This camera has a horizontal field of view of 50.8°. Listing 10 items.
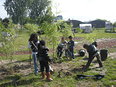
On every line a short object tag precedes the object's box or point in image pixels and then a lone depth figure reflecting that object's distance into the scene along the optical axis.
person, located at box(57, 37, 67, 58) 8.52
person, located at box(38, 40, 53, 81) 5.17
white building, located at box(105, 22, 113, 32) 38.58
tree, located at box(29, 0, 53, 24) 39.45
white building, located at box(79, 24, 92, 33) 33.42
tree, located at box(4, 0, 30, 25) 36.27
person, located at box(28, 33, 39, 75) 5.65
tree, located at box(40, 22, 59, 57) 7.63
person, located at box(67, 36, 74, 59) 8.37
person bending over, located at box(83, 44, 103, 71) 6.33
